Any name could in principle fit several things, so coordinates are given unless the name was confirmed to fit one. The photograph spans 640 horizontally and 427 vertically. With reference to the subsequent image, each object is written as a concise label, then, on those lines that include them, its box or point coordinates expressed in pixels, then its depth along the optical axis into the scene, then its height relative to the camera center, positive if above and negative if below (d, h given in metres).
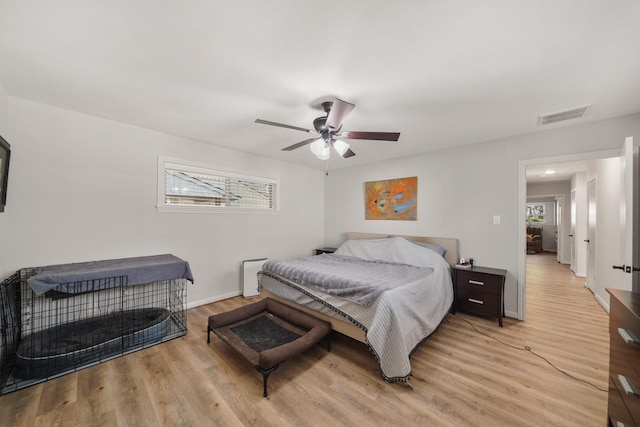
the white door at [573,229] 5.71 -0.28
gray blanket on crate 2.02 -0.57
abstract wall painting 4.10 +0.30
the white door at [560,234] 6.92 -0.48
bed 1.99 -0.79
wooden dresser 1.06 -0.68
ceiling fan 2.09 +0.80
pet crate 1.99 -1.14
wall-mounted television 2.03 +0.37
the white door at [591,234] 4.08 -0.28
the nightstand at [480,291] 2.94 -0.95
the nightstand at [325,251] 4.83 -0.73
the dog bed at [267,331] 1.89 -1.16
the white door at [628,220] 1.86 -0.01
